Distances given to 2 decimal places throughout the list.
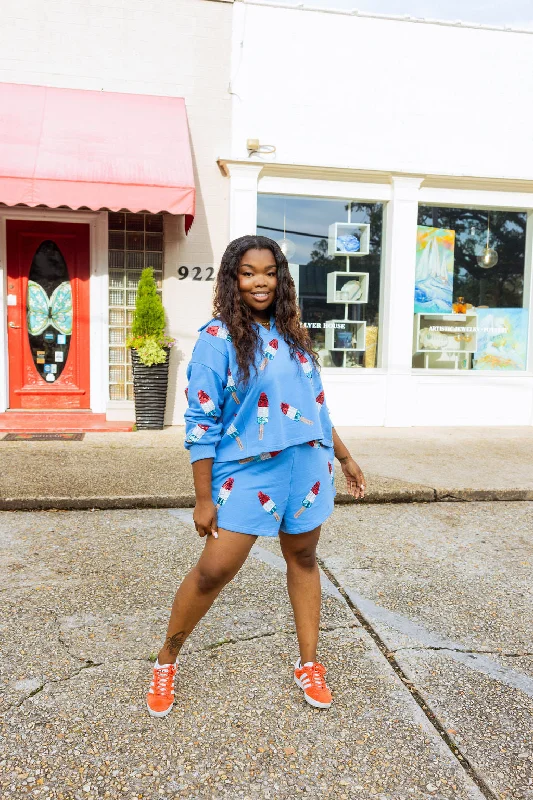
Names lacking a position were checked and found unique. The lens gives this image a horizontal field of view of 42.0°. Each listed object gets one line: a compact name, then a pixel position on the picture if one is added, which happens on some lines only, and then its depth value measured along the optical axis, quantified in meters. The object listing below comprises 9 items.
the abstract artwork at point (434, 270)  9.23
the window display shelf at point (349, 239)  9.08
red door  8.55
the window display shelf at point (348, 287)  9.09
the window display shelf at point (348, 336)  9.16
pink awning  7.01
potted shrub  7.98
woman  2.37
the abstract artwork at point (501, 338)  9.55
